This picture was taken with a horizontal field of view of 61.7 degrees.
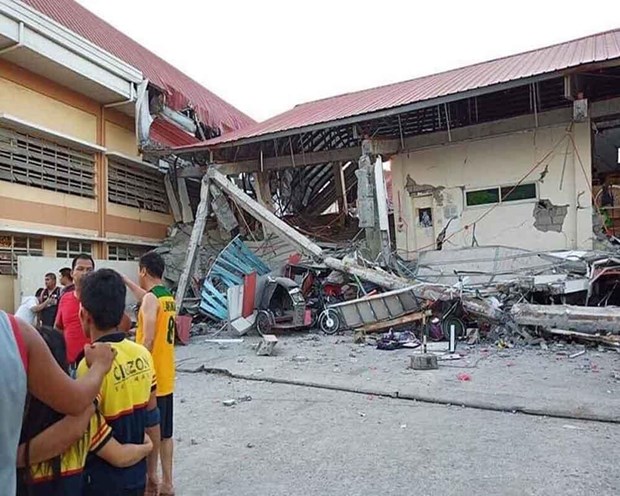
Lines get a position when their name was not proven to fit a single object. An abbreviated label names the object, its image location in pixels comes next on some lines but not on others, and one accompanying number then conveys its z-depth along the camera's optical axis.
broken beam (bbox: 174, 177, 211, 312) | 12.78
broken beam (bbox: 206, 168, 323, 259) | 11.78
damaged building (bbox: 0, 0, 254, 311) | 11.31
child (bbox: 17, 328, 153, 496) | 1.61
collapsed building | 10.16
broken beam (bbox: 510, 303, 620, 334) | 8.11
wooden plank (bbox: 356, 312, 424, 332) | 9.88
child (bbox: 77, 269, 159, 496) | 1.92
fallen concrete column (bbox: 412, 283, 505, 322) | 8.95
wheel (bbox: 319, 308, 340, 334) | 10.62
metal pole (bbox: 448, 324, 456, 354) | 8.16
